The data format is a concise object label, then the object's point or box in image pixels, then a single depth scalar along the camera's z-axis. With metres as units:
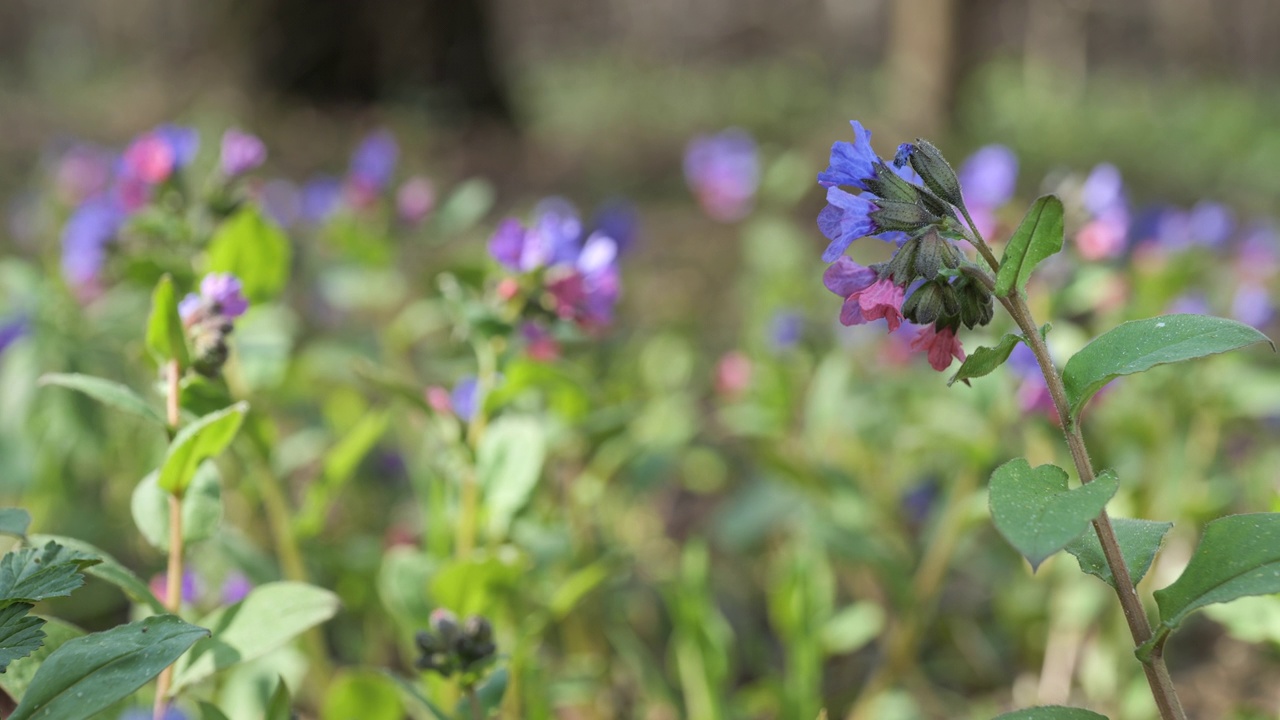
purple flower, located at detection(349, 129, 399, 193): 1.62
